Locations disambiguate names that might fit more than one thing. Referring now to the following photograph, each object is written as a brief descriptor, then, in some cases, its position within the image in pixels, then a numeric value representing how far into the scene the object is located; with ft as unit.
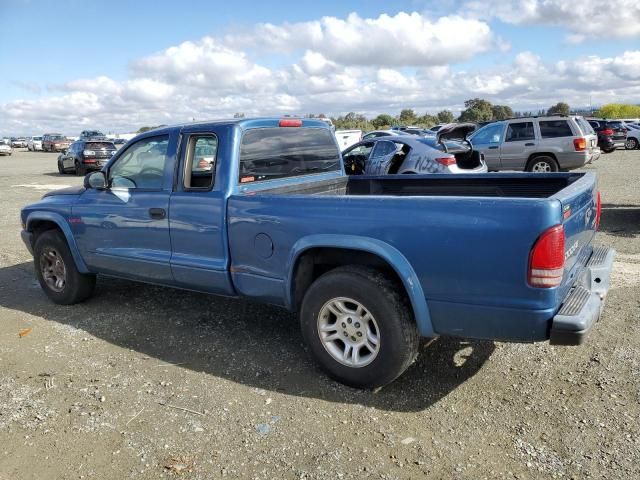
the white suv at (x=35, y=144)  177.86
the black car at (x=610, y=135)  85.35
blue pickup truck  9.91
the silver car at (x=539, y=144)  45.27
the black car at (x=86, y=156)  74.18
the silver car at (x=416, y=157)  34.19
